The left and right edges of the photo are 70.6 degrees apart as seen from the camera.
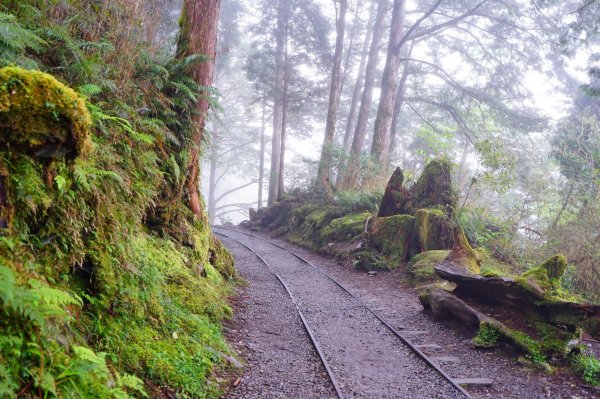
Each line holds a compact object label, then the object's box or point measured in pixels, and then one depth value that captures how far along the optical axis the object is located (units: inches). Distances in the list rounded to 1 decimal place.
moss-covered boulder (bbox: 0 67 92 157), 109.4
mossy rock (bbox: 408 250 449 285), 412.5
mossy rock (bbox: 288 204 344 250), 654.5
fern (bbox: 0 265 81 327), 89.1
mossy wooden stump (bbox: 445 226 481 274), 361.7
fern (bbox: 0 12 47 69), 144.3
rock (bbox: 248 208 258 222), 983.5
